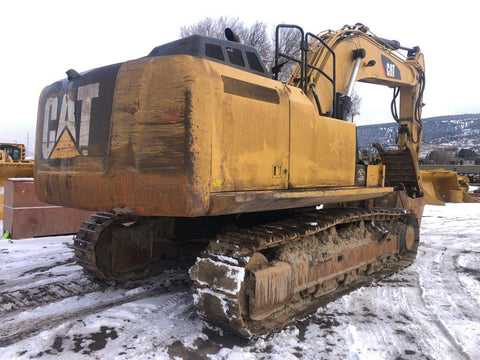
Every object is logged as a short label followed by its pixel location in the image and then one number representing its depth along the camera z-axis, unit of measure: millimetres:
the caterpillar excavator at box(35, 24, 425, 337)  2986
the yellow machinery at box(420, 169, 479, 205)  16156
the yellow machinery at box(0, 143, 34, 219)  11297
